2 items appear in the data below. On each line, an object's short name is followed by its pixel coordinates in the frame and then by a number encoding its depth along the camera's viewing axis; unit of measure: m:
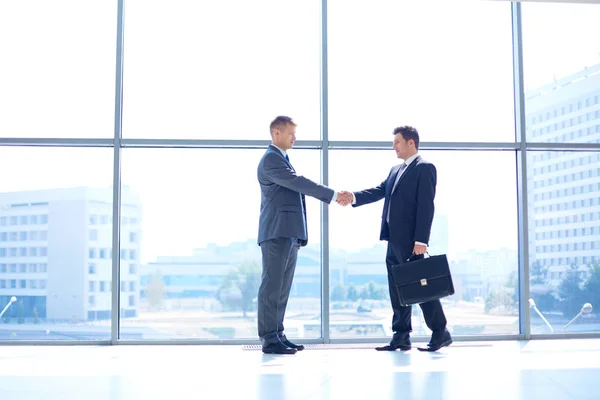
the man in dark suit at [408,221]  4.34
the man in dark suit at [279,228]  4.32
